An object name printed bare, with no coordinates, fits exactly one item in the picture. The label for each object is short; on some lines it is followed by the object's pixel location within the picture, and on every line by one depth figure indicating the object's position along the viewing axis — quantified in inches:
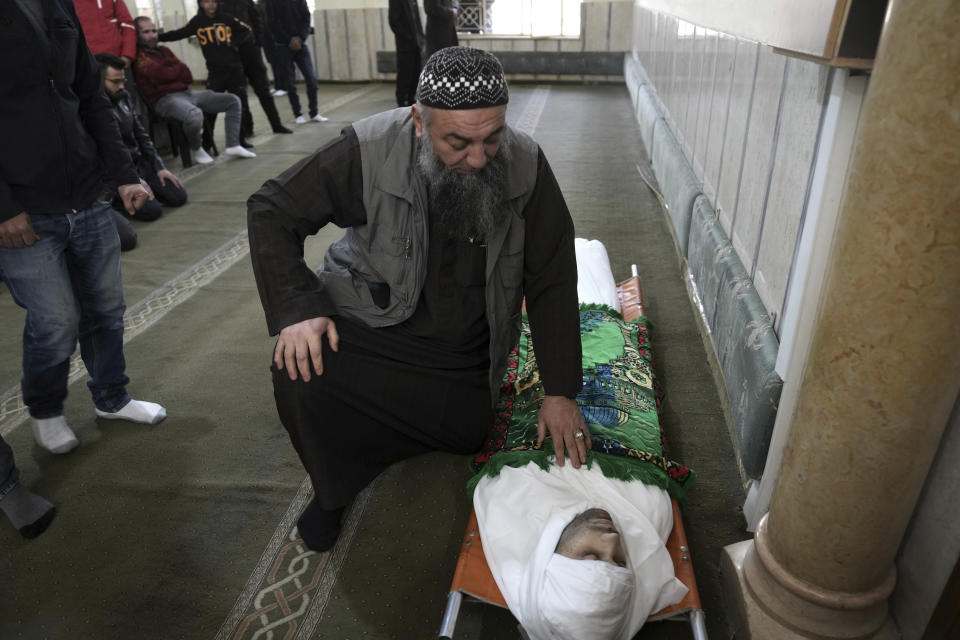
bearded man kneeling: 67.3
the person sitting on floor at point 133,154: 164.6
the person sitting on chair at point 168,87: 216.1
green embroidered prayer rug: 71.2
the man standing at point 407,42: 277.0
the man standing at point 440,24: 268.1
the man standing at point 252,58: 243.6
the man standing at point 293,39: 301.6
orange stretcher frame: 58.9
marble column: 40.1
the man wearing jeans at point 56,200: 72.1
